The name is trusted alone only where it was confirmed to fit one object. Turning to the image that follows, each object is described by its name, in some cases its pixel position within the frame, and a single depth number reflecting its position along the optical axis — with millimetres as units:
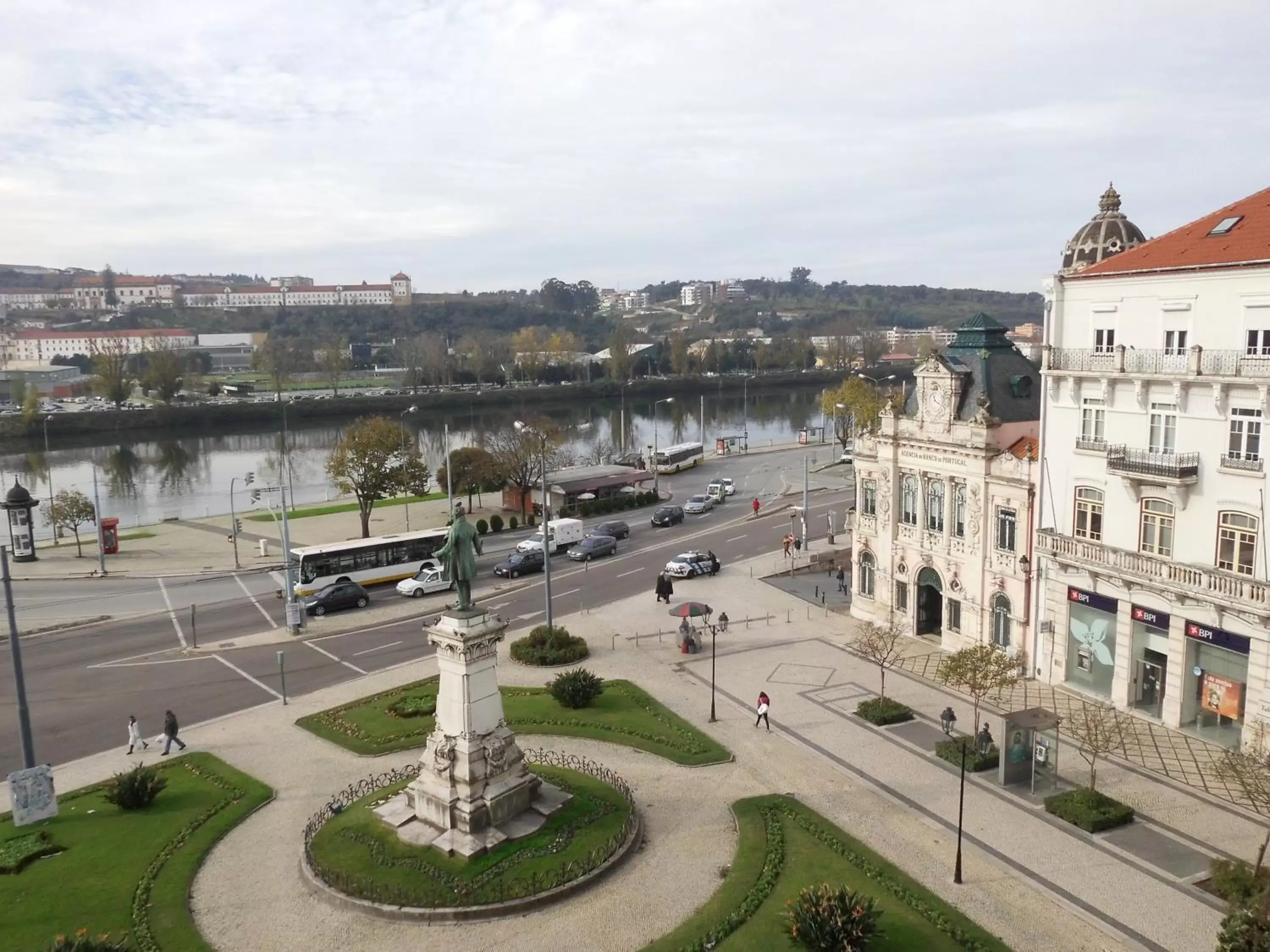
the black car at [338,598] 42969
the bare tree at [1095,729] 22922
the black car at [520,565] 49344
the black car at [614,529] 58625
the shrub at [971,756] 25719
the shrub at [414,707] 29656
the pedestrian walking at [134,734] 27438
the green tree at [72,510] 55719
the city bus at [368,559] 45344
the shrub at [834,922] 16641
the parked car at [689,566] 48875
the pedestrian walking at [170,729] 27094
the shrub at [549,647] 35406
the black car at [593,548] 53312
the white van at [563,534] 55531
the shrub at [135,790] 23266
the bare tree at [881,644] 30859
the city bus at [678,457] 85688
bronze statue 21281
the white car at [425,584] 45562
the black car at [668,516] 62656
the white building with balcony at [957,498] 33562
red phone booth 54969
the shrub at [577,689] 30031
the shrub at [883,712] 28938
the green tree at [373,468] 57594
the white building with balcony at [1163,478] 25484
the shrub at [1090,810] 22156
